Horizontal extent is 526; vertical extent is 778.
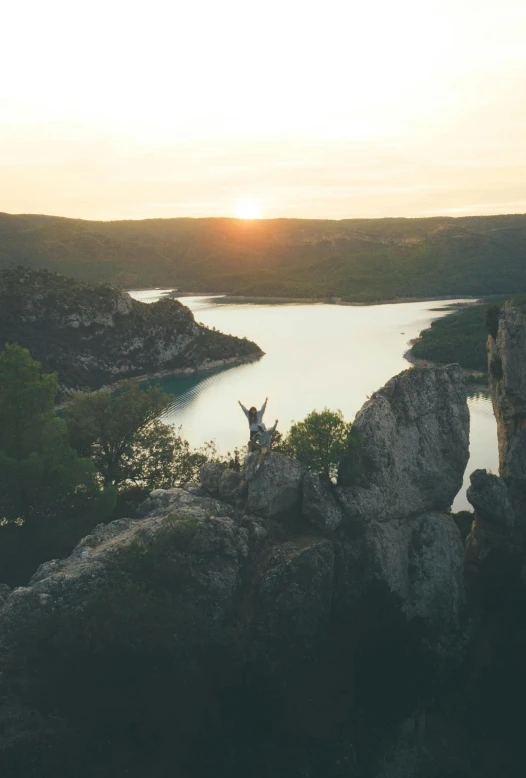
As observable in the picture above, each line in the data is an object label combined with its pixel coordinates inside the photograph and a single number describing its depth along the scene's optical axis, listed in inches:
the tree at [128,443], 1147.9
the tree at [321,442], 850.8
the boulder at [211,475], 833.5
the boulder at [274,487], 776.3
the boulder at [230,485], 807.7
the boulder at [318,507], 778.2
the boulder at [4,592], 681.3
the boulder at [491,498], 971.3
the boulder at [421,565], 809.5
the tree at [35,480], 836.0
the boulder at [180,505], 754.2
